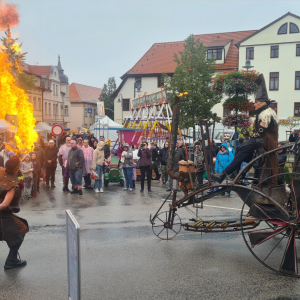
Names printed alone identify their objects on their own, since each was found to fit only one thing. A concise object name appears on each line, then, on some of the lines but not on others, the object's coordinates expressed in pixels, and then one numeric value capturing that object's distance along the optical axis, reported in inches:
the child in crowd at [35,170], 529.7
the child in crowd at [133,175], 613.6
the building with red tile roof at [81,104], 3565.5
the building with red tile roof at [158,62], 1963.6
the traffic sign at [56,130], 766.1
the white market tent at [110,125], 1140.1
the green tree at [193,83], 1299.2
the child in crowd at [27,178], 514.1
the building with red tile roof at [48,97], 2456.9
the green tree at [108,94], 3538.4
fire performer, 240.1
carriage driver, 250.8
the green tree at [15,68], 611.2
